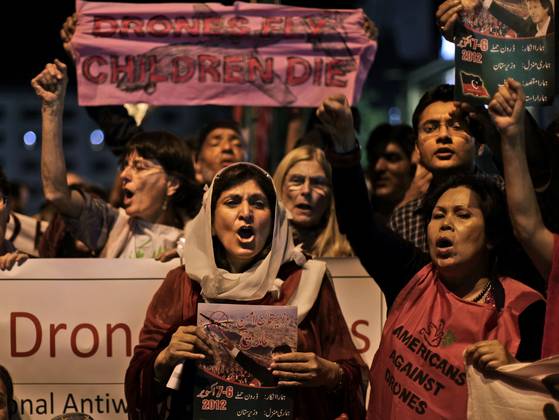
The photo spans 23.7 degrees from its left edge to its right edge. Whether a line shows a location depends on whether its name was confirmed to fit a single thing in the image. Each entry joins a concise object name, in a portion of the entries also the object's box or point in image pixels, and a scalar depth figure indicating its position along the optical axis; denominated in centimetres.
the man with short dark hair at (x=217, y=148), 673
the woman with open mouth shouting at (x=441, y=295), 458
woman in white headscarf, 481
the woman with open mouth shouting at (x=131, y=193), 560
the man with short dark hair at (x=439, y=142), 540
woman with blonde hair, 597
